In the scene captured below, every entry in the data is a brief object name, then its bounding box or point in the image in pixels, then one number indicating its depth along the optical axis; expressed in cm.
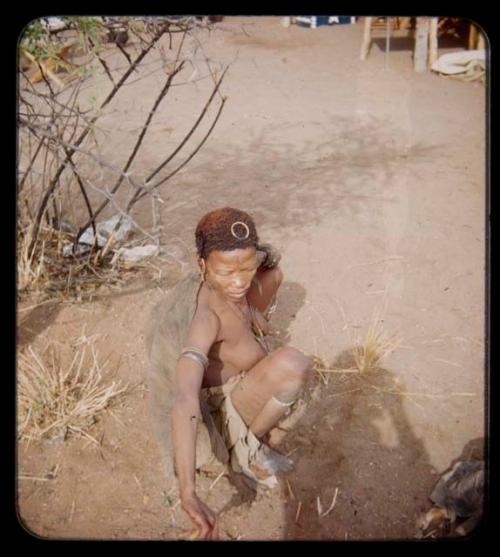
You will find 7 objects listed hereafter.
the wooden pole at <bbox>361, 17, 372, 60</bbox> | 790
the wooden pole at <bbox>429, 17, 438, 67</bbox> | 743
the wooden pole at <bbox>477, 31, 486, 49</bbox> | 774
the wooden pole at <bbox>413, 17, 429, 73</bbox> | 742
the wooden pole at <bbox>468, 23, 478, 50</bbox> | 774
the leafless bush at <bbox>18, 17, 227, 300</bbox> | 302
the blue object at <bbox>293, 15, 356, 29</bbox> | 934
